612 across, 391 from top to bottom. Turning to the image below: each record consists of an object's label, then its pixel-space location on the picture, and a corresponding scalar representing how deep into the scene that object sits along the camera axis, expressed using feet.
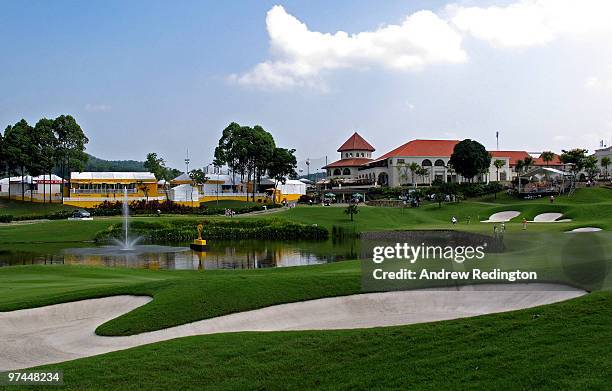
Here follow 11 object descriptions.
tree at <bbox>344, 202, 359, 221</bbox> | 205.87
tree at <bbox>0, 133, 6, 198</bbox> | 250.78
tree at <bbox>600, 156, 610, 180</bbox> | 322.96
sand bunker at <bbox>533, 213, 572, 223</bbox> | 186.29
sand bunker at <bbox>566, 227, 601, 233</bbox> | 135.54
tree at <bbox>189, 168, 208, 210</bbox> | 297.33
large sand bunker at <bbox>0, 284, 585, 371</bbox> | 44.24
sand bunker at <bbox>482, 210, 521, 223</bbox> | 199.87
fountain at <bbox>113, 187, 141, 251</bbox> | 150.00
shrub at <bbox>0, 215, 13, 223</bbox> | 201.77
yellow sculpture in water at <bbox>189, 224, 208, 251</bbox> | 147.38
